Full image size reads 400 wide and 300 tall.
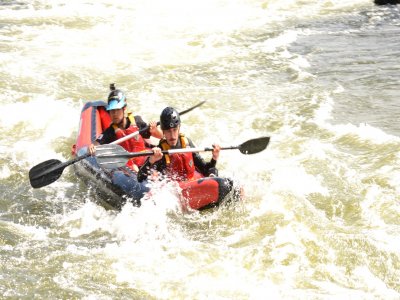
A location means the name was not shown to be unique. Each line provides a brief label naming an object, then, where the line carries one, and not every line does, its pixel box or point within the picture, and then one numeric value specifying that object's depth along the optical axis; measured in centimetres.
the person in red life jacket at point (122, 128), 1474
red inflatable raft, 1260
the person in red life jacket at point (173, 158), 1251
